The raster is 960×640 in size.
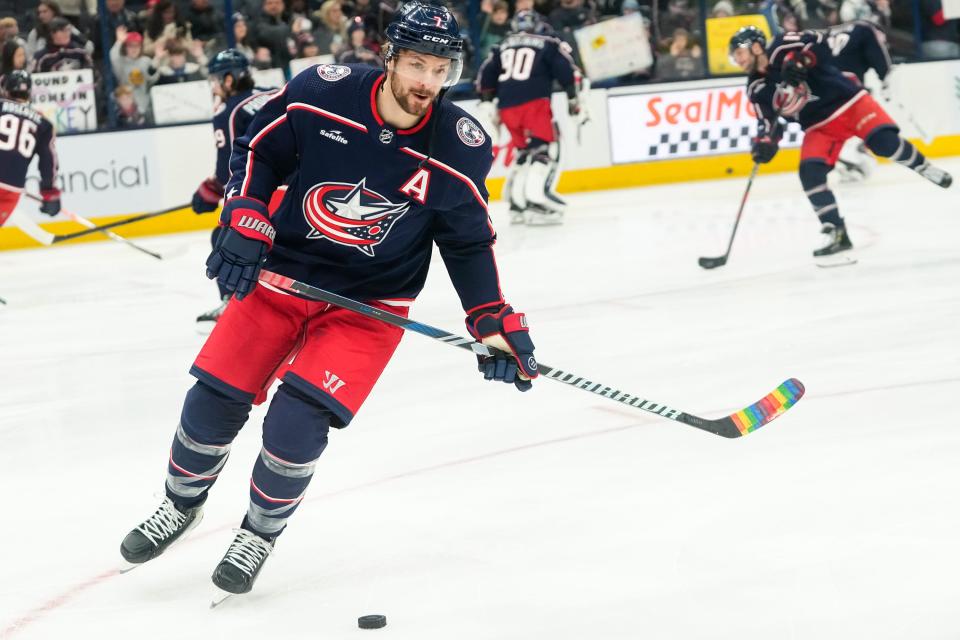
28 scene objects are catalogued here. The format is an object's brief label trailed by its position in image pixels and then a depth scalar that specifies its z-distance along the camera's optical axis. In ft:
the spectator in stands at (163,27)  57.47
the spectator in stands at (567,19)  63.16
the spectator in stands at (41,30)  55.42
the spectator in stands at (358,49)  57.82
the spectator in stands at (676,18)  64.44
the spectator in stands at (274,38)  58.95
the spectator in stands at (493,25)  62.67
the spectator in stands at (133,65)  56.85
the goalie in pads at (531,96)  54.39
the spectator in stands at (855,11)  53.98
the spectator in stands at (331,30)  59.62
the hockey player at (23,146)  44.04
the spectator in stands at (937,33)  67.77
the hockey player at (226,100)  32.71
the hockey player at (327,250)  15.52
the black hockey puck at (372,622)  14.96
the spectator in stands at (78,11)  56.49
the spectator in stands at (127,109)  56.34
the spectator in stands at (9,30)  54.34
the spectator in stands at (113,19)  56.99
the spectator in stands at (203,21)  58.18
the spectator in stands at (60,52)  55.21
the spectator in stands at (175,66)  57.36
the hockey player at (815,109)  39.86
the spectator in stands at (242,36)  58.65
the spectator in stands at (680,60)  63.72
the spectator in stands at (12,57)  52.70
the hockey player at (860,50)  50.49
